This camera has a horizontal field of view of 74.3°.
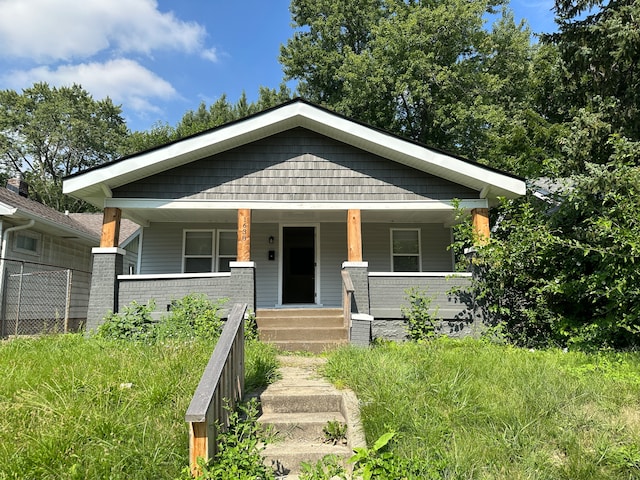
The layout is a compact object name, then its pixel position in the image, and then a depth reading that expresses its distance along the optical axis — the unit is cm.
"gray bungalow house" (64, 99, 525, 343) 759
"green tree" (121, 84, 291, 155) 2780
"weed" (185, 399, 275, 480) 267
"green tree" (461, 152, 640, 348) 608
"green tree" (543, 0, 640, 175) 734
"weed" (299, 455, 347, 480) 278
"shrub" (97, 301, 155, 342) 688
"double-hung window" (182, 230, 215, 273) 1027
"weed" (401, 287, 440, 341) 750
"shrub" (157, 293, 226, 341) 657
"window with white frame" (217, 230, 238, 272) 1030
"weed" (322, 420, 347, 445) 364
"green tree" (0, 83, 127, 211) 3356
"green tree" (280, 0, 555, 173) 2084
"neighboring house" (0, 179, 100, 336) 987
